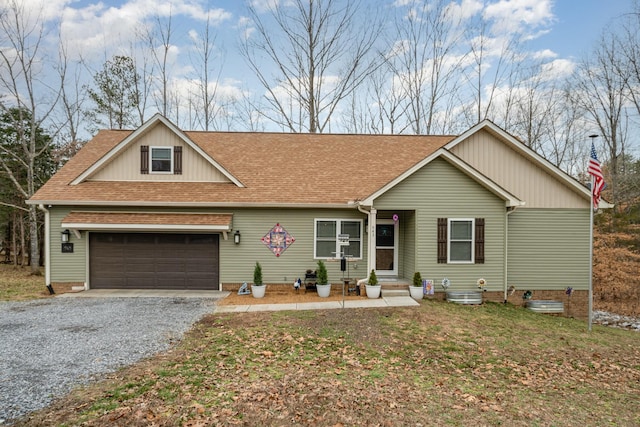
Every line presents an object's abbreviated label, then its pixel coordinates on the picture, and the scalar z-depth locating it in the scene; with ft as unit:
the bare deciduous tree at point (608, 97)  62.85
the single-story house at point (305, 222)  35.47
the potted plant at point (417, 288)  34.42
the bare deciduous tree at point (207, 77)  77.87
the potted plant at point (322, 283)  36.11
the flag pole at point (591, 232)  29.73
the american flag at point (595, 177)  29.44
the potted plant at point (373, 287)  34.68
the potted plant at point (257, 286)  35.76
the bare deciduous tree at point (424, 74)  74.79
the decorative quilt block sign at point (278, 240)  38.37
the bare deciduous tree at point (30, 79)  54.70
